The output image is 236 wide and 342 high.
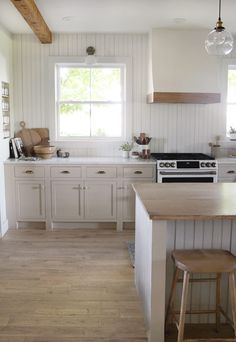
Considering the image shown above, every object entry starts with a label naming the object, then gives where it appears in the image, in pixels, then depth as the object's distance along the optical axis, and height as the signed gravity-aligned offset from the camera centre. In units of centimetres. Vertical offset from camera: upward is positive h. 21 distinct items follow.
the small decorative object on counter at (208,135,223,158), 543 -42
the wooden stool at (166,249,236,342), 230 -85
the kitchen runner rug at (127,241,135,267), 397 -140
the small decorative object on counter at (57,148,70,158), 536 -48
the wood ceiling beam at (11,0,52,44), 345 +99
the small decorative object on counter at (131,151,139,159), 528 -48
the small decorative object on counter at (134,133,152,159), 520 -36
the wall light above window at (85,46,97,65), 518 +80
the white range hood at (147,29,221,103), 486 +61
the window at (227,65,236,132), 542 +29
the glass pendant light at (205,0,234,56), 280 +54
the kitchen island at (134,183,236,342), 239 -76
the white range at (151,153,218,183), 484 -63
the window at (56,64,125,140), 543 +23
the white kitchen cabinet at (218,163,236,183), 495 -67
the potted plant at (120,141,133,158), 531 -41
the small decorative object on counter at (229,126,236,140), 545 -21
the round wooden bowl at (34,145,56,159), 516 -43
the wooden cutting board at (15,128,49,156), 536 -25
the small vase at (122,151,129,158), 532 -48
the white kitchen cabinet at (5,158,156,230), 494 -90
